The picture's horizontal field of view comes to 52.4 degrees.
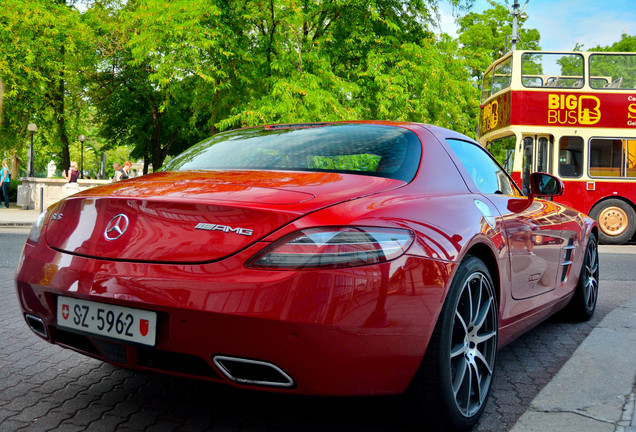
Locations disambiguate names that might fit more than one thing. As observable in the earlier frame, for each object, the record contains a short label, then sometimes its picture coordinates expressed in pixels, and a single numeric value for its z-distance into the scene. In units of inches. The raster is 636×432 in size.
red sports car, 86.4
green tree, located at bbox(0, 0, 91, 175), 948.0
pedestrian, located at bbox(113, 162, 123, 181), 685.2
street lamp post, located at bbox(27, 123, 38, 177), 991.6
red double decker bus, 550.6
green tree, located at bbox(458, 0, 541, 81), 1449.3
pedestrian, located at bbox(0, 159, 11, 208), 876.6
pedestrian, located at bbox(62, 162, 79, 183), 797.2
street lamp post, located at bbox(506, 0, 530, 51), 933.2
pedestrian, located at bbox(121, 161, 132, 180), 706.4
